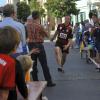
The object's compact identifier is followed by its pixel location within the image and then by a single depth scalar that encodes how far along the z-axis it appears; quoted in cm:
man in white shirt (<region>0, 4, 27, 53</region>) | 901
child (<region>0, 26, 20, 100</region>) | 425
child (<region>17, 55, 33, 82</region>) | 491
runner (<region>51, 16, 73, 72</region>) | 1466
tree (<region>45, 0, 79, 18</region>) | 5012
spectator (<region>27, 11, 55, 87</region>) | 1177
